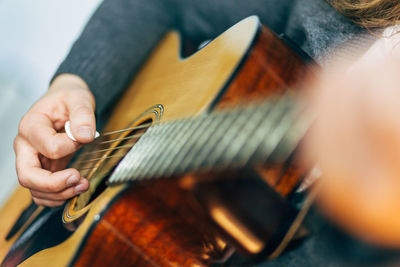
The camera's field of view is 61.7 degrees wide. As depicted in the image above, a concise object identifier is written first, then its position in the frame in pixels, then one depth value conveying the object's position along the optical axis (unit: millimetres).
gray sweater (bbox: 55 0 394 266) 530
